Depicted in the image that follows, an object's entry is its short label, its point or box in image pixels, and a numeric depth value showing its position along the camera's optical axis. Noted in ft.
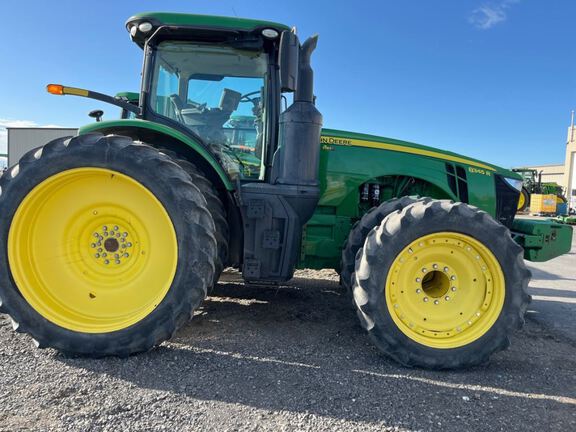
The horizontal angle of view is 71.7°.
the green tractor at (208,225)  8.63
